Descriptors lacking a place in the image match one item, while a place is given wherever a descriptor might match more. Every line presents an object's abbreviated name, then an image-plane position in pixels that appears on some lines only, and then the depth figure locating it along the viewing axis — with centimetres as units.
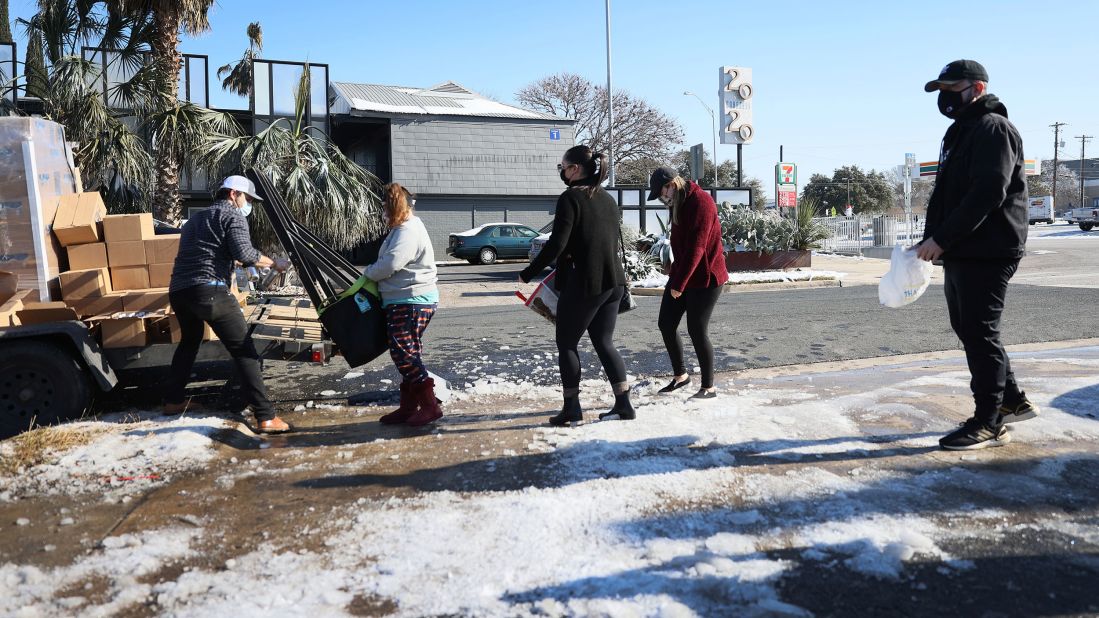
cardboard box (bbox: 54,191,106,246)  558
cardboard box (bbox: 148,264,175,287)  575
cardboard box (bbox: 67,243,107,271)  563
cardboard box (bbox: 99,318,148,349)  546
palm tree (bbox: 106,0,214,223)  1422
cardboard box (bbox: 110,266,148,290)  570
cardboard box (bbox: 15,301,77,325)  520
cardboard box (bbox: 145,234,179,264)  573
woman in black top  502
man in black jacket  409
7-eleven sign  2775
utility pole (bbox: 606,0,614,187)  3247
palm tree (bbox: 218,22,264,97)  2555
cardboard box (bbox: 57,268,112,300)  551
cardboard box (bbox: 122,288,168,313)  559
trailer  512
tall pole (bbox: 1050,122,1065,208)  8906
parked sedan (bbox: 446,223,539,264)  2887
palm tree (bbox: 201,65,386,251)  1461
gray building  3119
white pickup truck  4447
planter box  1881
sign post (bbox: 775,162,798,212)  2744
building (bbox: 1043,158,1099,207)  10605
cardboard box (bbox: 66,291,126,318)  550
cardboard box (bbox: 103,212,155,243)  566
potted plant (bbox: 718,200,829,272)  1894
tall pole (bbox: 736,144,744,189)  2802
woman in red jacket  565
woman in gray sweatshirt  517
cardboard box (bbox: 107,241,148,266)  568
